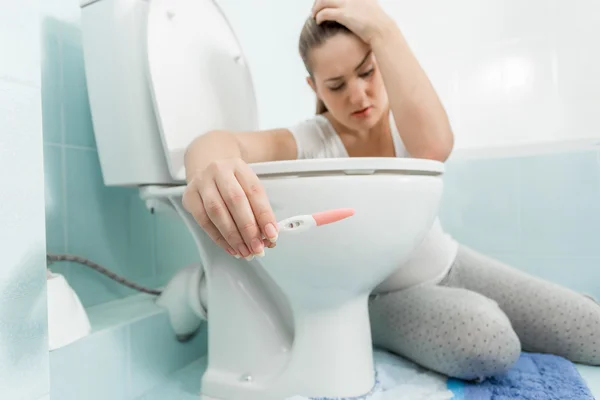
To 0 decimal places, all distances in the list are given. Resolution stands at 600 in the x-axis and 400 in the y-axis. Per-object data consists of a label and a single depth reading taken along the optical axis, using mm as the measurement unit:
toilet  584
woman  728
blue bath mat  700
